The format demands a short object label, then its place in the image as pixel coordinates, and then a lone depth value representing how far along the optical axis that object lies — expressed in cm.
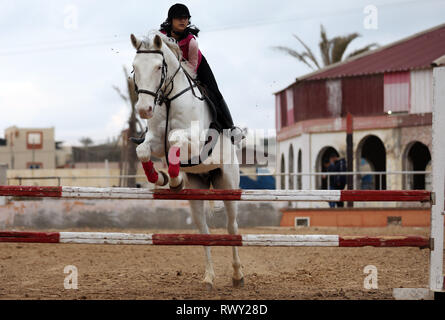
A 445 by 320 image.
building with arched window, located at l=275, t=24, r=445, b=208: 3931
